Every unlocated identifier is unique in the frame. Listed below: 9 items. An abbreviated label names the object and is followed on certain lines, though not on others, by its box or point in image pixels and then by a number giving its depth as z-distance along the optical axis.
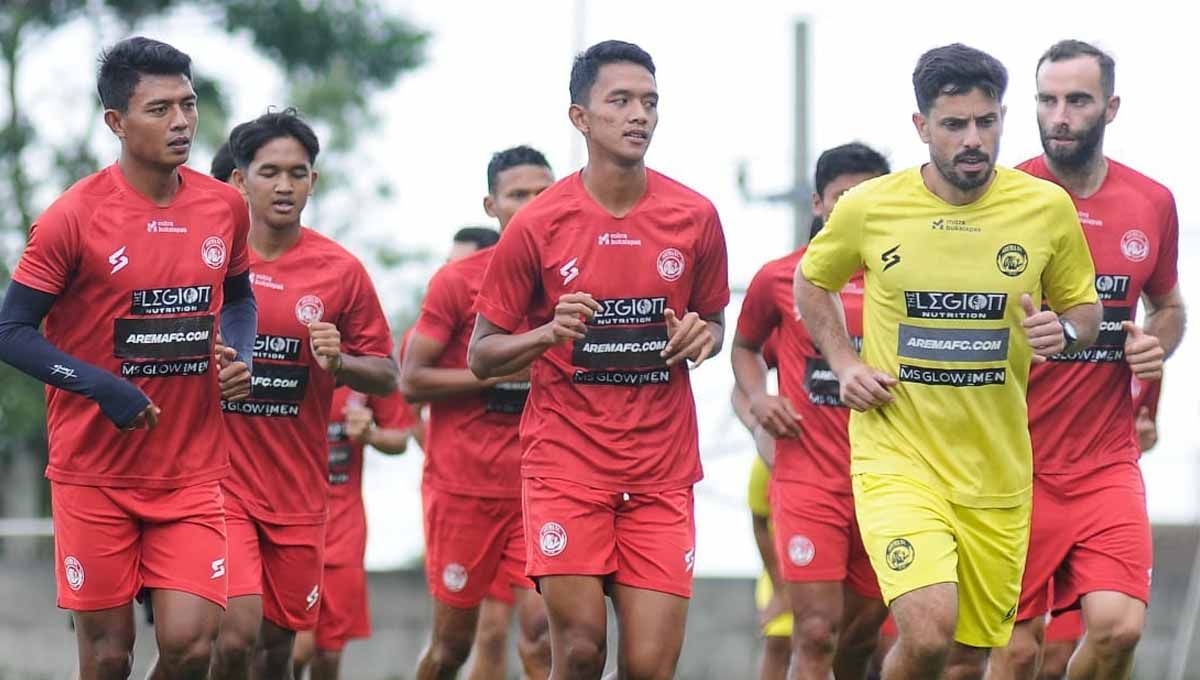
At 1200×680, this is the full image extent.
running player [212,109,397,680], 19.75
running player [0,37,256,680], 16.95
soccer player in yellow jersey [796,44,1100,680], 16.67
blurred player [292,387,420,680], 22.84
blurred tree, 42.47
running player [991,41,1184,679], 18.19
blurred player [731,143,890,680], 20.19
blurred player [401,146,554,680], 21.59
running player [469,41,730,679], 17.30
